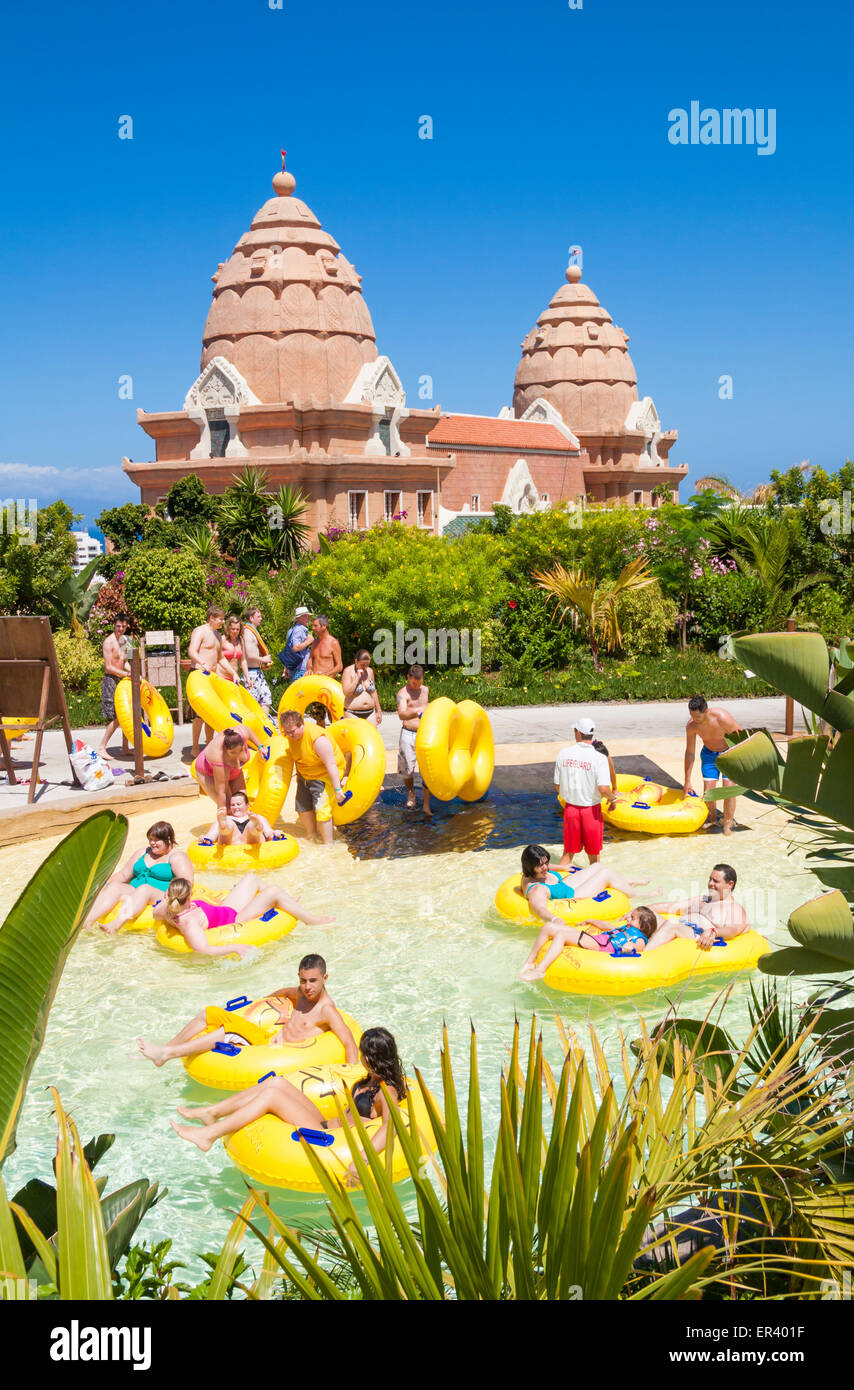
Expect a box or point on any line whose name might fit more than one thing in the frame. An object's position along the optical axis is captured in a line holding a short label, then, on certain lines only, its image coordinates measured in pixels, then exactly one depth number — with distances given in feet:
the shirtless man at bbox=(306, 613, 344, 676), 41.16
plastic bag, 38.58
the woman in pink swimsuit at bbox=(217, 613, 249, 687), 41.09
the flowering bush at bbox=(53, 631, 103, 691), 59.62
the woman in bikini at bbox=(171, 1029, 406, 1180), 17.29
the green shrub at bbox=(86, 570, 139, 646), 67.10
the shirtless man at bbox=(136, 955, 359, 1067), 20.67
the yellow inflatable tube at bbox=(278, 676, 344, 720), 37.88
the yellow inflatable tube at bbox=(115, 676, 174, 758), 43.04
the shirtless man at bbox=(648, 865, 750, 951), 25.29
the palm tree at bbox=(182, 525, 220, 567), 74.76
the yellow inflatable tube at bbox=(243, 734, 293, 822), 34.22
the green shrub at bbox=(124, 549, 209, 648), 58.95
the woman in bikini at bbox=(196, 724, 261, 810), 31.30
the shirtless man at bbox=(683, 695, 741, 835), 33.09
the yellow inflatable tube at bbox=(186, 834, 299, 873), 31.60
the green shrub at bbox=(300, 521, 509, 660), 59.72
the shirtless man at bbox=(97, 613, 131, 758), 44.98
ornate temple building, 104.83
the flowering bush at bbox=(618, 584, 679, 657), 67.72
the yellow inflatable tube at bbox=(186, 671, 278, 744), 36.88
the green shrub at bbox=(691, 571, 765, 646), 69.15
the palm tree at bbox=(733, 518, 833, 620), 68.80
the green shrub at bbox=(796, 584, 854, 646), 64.34
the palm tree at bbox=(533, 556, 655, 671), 66.03
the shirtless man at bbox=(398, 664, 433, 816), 36.68
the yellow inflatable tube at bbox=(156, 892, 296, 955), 26.30
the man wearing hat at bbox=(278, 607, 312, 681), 45.19
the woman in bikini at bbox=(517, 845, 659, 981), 26.76
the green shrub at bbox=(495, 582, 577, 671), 65.92
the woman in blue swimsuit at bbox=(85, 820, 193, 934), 27.25
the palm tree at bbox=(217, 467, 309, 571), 85.66
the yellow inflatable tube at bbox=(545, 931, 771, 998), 23.86
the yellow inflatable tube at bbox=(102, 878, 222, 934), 27.37
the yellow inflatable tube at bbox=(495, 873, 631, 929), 26.91
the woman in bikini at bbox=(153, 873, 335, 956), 26.16
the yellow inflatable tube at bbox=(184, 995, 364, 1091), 20.01
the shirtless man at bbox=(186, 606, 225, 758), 40.52
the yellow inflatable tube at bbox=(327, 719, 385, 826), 33.76
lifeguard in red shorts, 29.04
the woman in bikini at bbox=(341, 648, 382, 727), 39.50
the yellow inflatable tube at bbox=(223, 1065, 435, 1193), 16.87
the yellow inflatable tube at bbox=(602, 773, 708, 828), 33.91
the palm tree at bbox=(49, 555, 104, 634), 66.90
